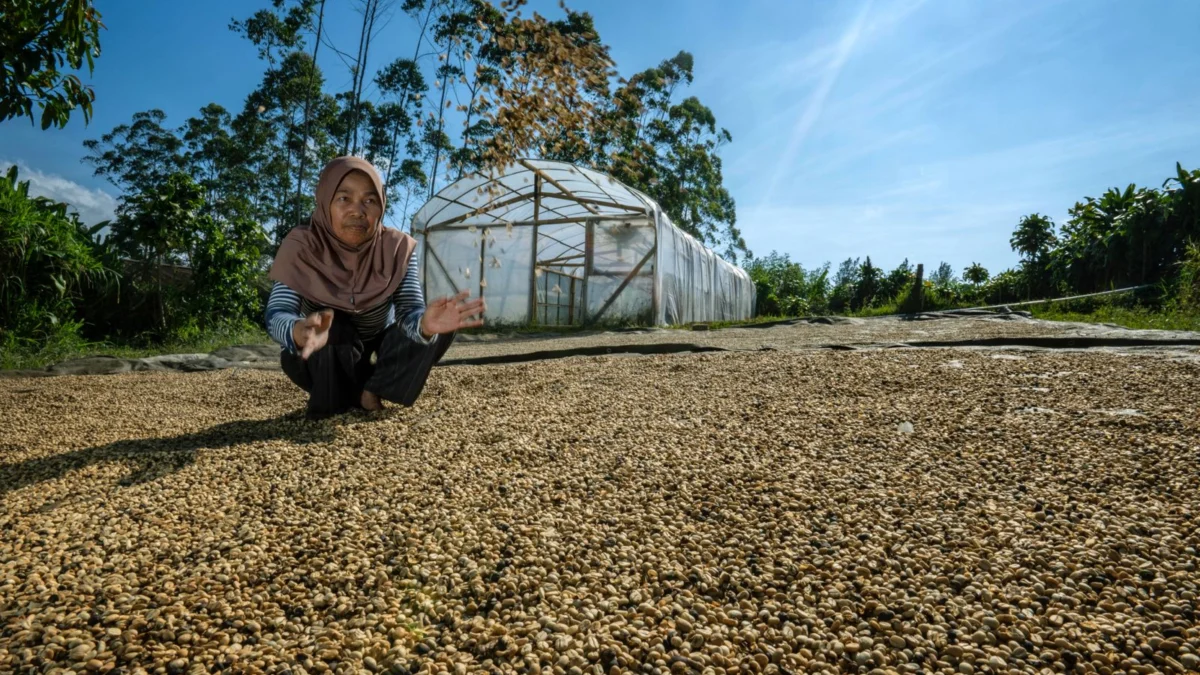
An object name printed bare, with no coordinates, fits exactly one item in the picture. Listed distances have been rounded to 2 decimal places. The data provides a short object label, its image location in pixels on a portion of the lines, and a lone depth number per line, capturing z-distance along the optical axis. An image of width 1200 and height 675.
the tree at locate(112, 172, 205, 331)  6.22
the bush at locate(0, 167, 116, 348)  4.73
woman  2.06
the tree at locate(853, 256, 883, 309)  14.53
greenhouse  9.25
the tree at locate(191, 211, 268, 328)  6.52
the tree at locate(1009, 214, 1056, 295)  11.77
